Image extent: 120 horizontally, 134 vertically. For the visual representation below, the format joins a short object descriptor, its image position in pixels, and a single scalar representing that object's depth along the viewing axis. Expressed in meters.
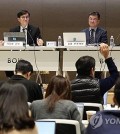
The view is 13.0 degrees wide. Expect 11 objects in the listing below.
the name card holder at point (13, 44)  9.19
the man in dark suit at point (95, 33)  10.34
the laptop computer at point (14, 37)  9.06
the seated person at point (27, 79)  6.15
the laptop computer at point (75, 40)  9.02
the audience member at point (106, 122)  3.20
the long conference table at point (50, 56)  9.25
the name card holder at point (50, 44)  9.30
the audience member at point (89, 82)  5.83
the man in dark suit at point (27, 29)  10.40
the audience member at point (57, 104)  4.55
